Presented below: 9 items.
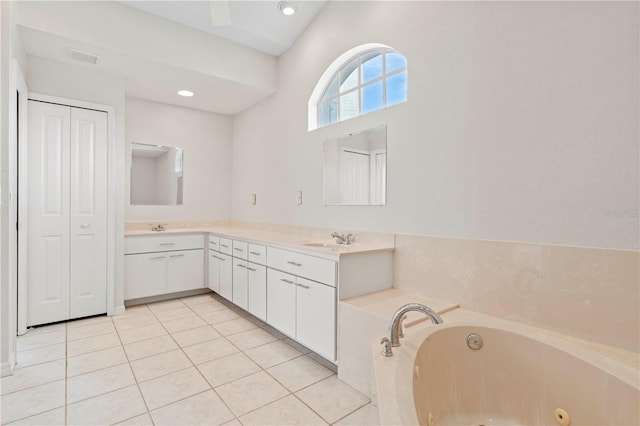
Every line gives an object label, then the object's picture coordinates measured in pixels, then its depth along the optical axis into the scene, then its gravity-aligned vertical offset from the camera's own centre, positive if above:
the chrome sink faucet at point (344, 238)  2.66 -0.24
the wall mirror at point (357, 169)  2.50 +0.37
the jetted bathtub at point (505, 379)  1.16 -0.69
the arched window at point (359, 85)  2.48 +1.11
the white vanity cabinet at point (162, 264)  3.47 -0.64
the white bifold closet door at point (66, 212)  2.85 -0.04
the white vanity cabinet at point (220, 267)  3.45 -0.66
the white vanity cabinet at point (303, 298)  2.13 -0.66
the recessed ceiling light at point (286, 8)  2.92 +1.91
